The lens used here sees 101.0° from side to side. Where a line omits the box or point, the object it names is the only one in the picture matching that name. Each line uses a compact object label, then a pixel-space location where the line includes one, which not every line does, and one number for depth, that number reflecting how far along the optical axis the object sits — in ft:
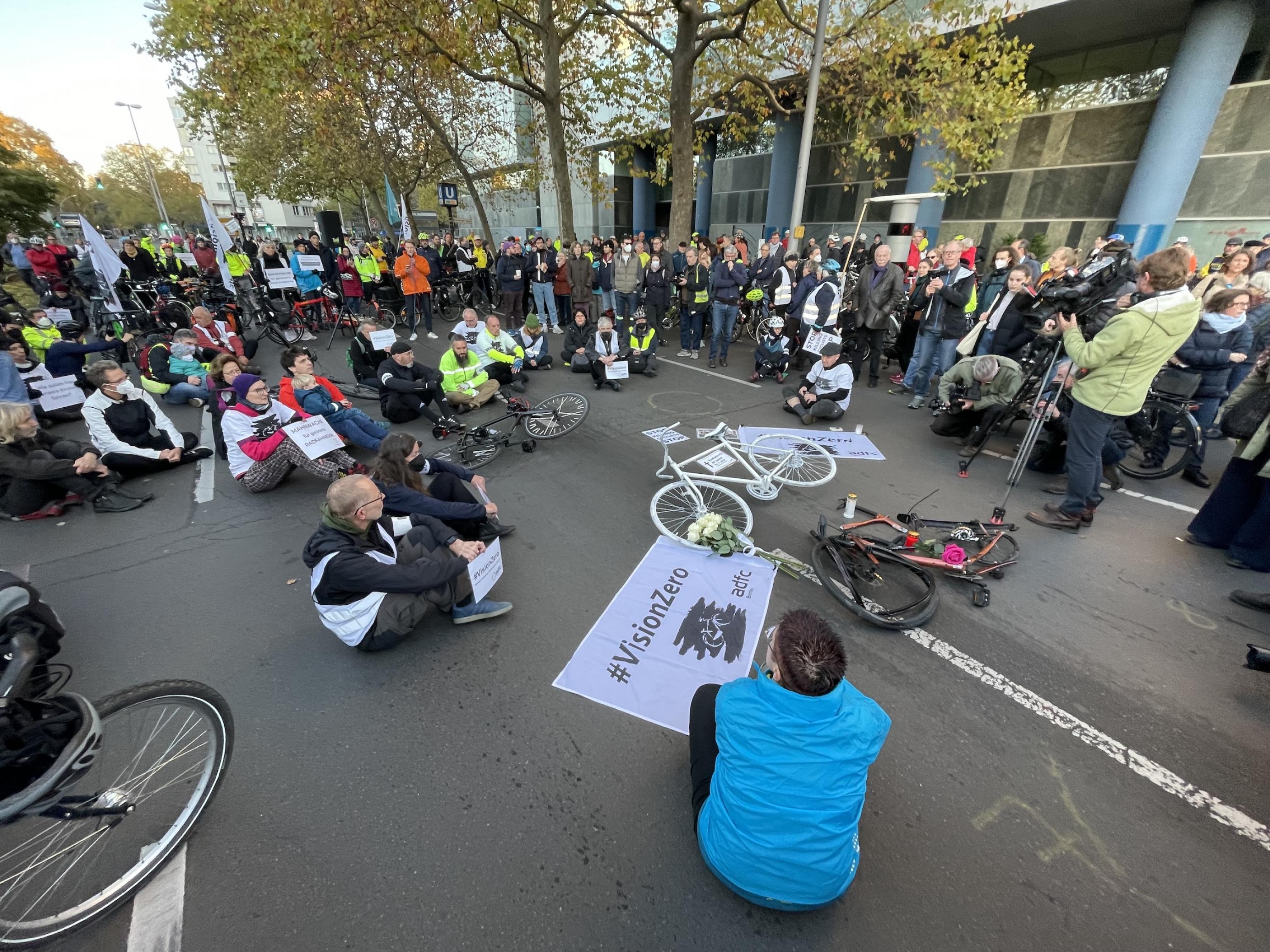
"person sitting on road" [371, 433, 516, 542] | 12.64
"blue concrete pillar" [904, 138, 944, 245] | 51.60
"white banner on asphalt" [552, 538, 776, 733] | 10.47
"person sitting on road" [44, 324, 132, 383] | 25.80
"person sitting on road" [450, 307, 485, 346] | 27.53
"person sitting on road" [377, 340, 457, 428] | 23.26
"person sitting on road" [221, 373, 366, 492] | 18.16
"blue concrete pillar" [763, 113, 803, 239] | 65.41
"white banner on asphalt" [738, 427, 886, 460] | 16.69
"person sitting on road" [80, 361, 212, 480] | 18.52
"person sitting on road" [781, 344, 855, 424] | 23.25
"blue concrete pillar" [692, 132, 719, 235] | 81.82
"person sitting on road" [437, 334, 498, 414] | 25.36
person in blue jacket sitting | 6.01
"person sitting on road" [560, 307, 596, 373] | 32.22
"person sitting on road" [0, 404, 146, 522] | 16.47
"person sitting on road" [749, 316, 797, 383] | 30.96
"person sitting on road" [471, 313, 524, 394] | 27.91
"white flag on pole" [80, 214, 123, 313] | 29.50
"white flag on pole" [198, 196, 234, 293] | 35.01
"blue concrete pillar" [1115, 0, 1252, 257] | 36.60
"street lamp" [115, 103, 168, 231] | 146.82
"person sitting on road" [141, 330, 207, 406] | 26.58
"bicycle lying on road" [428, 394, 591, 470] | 20.40
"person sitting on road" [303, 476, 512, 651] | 9.82
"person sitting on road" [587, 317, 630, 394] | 29.50
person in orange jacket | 38.42
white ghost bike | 15.72
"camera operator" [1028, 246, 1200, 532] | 12.90
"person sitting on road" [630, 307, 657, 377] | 31.53
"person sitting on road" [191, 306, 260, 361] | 29.12
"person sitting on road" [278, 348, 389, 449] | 19.77
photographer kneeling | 20.25
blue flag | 54.85
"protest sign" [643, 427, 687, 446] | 15.71
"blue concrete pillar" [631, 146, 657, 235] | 96.93
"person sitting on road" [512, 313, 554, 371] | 31.55
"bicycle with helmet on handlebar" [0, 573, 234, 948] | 6.17
